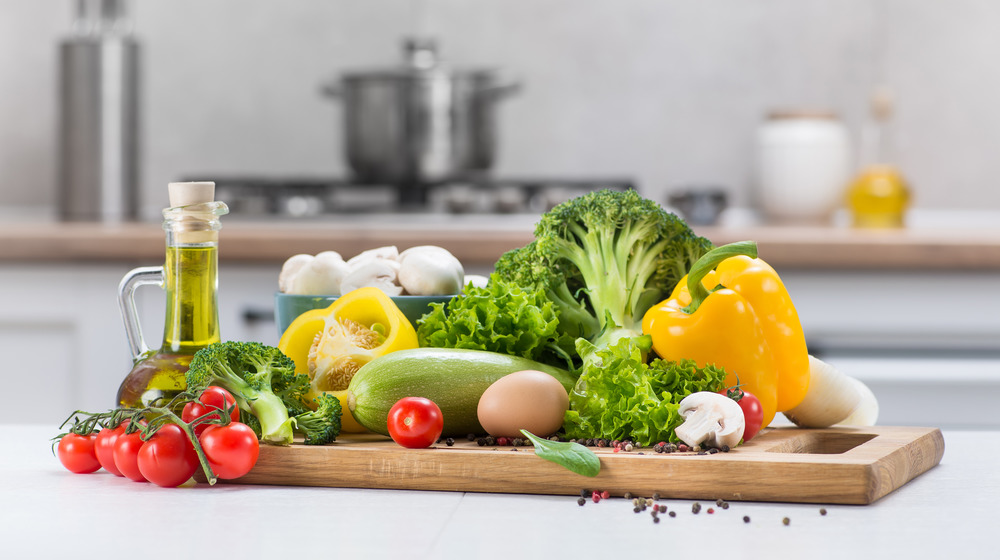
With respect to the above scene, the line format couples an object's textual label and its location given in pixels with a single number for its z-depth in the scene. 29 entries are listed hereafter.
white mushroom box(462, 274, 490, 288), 1.58
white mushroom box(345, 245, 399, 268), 1.58
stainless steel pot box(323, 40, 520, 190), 2.83
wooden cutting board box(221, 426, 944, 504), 1.34
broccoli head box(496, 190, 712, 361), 1.51
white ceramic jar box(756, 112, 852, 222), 2.97
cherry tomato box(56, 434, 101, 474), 1.40
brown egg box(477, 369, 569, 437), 1.40
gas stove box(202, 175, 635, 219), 2.76
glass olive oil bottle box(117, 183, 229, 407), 1.42
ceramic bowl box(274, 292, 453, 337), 1.55
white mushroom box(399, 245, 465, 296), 1.55
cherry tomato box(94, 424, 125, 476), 1.38
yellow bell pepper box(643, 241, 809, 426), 1.45
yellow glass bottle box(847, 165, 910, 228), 2.87
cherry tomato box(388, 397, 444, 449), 1.39
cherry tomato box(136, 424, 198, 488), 1.35
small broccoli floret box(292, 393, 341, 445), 1.40
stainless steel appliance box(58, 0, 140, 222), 2.82
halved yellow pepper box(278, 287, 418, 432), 1.50
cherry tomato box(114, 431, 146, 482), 1.36
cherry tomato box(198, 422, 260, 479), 1.35
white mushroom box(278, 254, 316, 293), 1.59
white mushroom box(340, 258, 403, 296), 1.55
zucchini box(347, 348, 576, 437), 1.43
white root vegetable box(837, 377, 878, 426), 1.53
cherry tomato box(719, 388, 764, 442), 1.41
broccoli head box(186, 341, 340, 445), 1.39
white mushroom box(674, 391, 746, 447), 1.38
